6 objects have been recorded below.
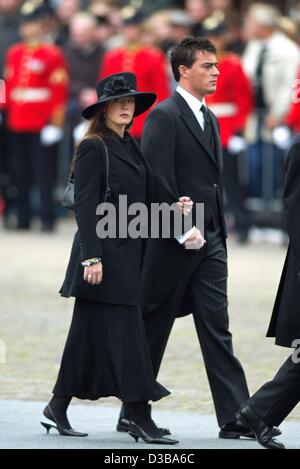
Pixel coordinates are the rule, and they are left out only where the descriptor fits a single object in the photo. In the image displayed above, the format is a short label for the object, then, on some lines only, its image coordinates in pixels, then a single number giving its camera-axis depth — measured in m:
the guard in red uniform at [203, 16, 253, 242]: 31.98
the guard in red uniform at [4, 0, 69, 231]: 34.66
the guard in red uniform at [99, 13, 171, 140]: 32.31
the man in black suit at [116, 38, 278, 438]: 16.28
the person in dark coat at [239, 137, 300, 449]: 15.25
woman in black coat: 15.80
